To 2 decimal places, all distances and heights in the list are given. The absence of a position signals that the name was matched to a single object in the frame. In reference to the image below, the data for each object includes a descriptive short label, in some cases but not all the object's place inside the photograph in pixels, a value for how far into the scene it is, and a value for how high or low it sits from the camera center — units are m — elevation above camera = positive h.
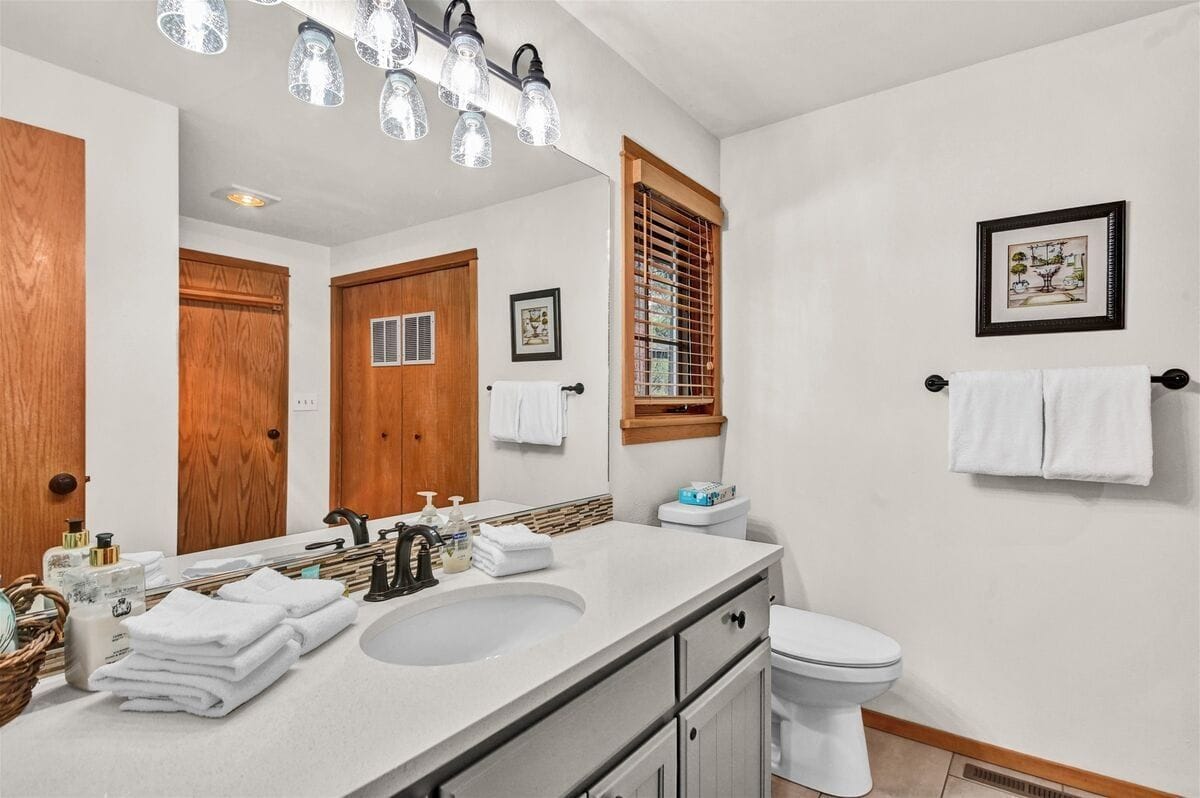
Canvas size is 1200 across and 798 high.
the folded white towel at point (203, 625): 0.74 -0.30
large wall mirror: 0.87 +0.18
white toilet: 1.78 -0.90
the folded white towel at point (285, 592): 0.95 -0.32
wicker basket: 0.69 -0.32
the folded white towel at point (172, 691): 0.74 -0.37
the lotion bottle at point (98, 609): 0.80 -0.29
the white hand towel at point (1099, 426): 1.75 -0.09
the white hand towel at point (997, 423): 1.92 -0.09
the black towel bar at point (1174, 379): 1.76 +0.05
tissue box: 2.18 -0.37
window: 2.09 +0.35
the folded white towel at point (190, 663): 0.75 -0.34
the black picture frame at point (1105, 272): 1.86 +0.40
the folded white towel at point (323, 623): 0.92 -0.36
